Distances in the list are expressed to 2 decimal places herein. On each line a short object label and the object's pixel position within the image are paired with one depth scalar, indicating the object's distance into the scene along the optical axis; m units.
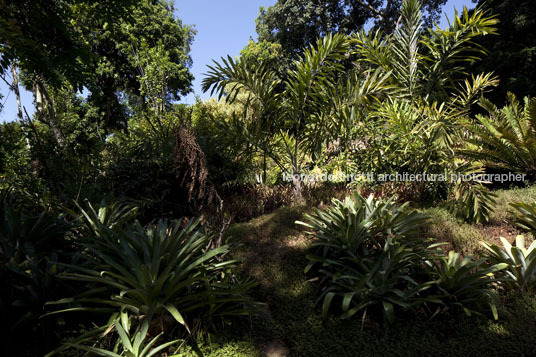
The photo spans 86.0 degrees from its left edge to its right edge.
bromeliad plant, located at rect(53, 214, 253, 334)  2.23
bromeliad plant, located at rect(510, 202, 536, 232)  3.92
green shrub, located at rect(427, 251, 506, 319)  2.77
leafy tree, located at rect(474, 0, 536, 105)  12.39
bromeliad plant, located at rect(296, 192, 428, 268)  3.43
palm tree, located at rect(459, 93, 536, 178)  5.44
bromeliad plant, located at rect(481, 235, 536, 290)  2.97
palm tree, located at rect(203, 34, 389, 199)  5.38
